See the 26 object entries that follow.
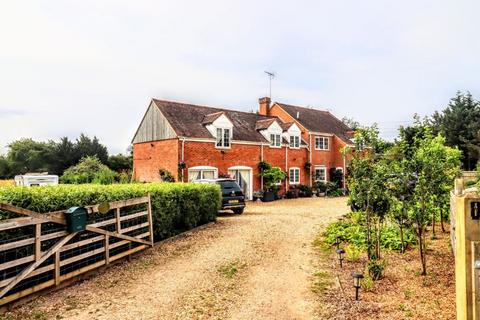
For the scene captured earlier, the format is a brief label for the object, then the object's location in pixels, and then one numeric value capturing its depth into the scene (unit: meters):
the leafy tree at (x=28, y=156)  44.44
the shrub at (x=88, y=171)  23.28
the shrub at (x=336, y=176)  33.88
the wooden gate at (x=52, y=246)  5.83
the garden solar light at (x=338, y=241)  9.89
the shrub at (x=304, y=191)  30.42
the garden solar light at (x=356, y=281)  6.08
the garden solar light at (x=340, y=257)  8.11
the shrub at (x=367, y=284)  6.58
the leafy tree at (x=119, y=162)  43.12
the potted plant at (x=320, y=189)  31.41
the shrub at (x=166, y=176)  23.72
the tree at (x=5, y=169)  49.97
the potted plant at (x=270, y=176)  27.53
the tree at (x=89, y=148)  43.78
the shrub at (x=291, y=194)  29.14
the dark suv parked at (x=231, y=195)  17.66
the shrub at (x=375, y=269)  7.17
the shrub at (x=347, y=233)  10.66
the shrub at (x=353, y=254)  8.80
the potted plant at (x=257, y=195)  26.58
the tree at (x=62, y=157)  43.16
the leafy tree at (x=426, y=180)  7.35
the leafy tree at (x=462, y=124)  34.97
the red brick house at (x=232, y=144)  24.33
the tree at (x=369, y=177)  8.14
